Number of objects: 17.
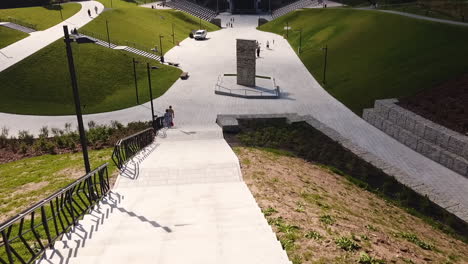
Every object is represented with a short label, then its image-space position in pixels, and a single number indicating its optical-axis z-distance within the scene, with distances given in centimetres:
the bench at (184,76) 3694
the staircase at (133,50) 4238
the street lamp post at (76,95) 1045
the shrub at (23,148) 1997
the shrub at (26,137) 2172
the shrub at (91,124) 2457
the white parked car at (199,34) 5572
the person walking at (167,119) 2477
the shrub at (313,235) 877
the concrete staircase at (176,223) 712
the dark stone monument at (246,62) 3167
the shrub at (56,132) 2264
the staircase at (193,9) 7500
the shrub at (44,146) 2003
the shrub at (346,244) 844
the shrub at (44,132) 2267
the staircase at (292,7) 7576
